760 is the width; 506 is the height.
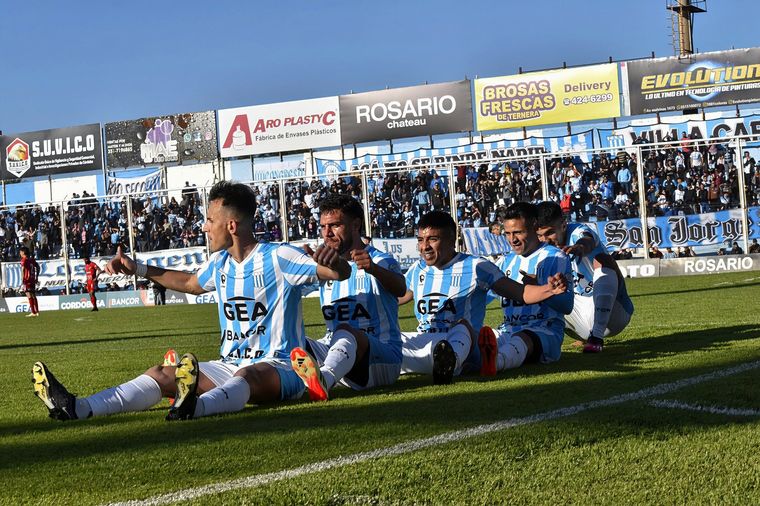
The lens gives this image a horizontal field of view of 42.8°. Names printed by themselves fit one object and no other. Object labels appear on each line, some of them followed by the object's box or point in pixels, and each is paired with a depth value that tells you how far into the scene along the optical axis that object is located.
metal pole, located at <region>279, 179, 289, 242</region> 27.72
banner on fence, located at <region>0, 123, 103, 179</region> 51.00
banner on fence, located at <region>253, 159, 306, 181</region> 46.91
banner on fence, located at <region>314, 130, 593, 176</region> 41.00
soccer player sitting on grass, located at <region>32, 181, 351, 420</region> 5.89
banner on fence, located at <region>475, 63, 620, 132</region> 41.59
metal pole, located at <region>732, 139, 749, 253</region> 24.16
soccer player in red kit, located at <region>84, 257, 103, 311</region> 28.81
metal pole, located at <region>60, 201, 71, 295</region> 30.61
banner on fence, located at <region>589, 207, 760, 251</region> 24.59
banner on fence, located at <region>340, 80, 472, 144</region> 43.81
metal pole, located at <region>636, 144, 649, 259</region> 25.00
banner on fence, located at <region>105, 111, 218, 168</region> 48.03
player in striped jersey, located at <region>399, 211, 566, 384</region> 7.61
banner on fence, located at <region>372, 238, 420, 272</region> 26.94
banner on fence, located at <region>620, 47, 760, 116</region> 40.31
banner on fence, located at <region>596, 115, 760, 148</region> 40.25
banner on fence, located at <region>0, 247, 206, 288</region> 29.14
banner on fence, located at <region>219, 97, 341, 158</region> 45.59
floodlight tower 47.59
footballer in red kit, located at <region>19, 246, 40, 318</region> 27.19
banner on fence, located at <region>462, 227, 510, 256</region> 25.97
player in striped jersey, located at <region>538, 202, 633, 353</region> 9.45
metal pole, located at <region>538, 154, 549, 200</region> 25.75
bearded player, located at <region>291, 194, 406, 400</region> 6.72
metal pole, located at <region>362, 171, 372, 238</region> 27.01
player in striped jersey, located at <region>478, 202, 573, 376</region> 7.66
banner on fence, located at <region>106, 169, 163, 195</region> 49.47
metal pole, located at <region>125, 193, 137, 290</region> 29.88
